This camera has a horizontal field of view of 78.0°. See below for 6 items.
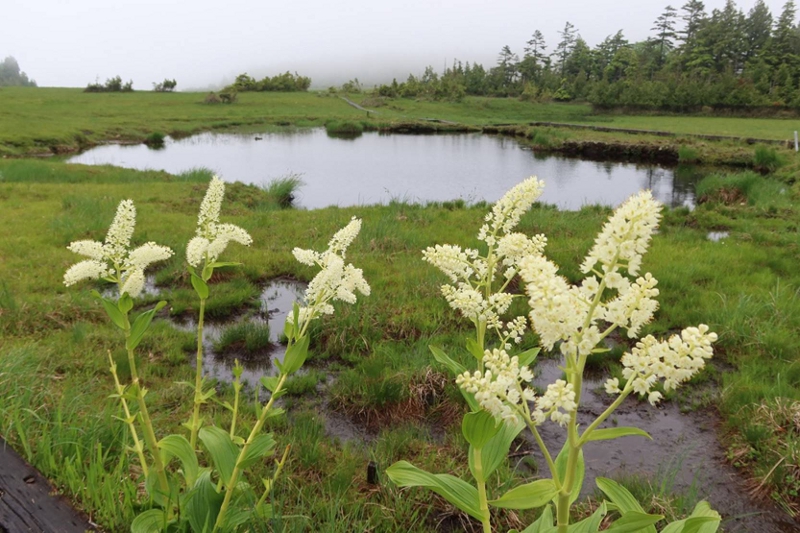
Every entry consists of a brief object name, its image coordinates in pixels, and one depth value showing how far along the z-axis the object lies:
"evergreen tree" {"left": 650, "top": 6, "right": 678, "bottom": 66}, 89.19
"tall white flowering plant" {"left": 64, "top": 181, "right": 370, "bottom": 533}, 2.38
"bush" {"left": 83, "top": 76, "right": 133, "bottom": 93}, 85.12
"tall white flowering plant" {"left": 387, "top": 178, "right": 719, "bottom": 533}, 1.58
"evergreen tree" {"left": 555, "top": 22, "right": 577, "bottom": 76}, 107.88
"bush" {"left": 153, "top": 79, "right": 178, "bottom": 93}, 94.94
